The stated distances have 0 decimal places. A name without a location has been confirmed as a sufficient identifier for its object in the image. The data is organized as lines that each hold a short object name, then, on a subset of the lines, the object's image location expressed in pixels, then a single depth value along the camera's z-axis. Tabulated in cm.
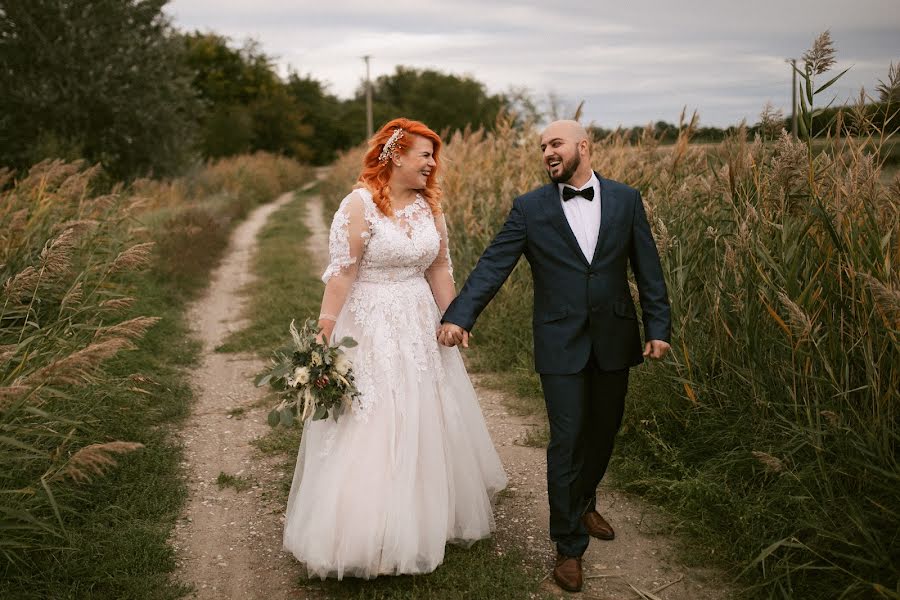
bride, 337
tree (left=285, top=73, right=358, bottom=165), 5284
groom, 346
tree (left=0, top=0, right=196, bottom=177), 1714
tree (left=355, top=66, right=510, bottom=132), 6063
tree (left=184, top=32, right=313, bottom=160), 4503
